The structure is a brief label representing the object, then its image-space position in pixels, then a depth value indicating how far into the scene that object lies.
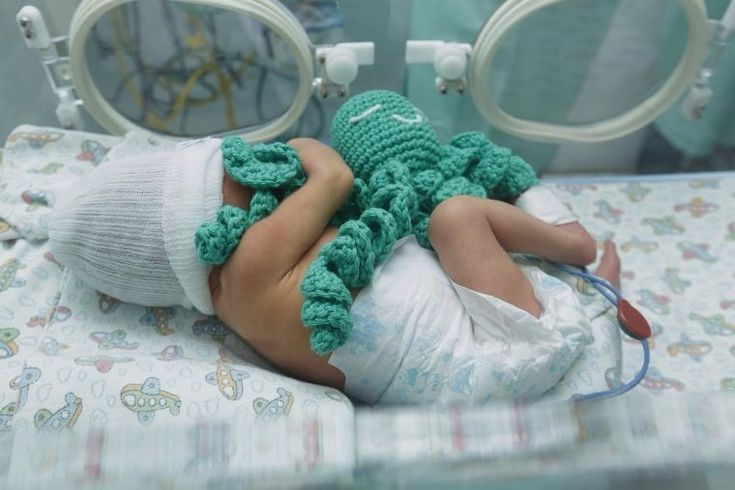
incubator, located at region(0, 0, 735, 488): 0.52
